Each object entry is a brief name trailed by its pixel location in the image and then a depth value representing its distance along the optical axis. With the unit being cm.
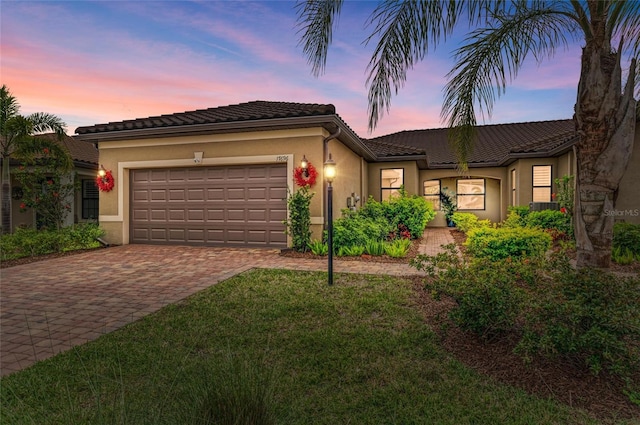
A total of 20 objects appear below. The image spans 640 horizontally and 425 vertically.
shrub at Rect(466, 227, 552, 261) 770
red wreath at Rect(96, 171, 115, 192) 1175
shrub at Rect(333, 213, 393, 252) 956
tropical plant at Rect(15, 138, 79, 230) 1192
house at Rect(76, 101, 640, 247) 1003
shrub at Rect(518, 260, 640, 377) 283
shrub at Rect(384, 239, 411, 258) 904
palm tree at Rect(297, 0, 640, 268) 471
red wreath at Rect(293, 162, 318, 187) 978
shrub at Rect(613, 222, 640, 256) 798
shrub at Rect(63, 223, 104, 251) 1073
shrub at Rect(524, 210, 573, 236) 1075
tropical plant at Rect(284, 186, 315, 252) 967
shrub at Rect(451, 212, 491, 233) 1353
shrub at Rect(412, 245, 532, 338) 360
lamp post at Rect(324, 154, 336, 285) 626
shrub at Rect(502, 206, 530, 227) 1250
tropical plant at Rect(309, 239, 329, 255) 940
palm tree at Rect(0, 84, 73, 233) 1104
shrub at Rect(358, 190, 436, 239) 1205
